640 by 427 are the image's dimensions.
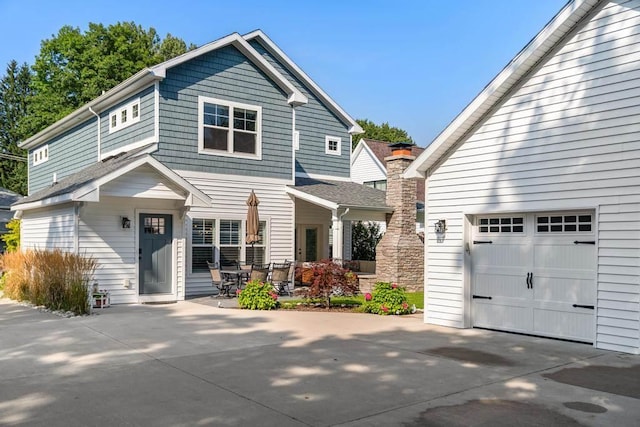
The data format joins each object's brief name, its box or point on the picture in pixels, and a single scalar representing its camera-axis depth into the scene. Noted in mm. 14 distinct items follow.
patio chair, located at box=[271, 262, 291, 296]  15609
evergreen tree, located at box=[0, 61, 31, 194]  43031
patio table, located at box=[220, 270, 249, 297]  15010
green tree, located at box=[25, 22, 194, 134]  35781
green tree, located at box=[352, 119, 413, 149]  58406
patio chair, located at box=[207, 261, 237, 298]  15086
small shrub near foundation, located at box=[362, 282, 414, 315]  12422
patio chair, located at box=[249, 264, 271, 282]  14938
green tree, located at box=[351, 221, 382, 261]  25328
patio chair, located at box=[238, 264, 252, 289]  15461
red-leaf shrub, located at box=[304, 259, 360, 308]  13008
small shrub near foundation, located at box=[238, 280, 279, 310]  13094
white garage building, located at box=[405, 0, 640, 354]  8422
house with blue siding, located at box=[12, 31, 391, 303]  13578
